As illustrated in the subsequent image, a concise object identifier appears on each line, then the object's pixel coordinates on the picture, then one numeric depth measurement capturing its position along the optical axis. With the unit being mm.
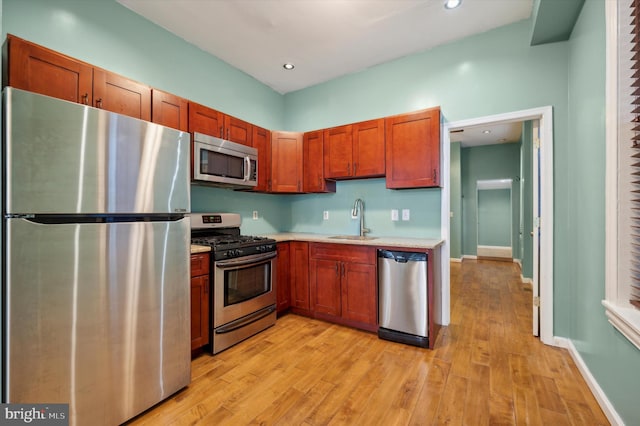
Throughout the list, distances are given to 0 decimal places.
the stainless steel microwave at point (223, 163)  2576
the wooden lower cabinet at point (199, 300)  2266
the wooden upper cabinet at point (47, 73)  1647
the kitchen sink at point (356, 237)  3289
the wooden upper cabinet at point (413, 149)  2773
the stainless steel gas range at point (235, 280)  2393
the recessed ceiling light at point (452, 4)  2362
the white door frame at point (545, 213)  2504
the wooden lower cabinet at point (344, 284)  2771
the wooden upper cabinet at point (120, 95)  1997
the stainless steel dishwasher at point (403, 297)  2490
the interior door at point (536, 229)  2670
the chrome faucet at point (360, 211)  3438
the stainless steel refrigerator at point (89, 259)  1258
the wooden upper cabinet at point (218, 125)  2622
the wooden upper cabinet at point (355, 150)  3090
